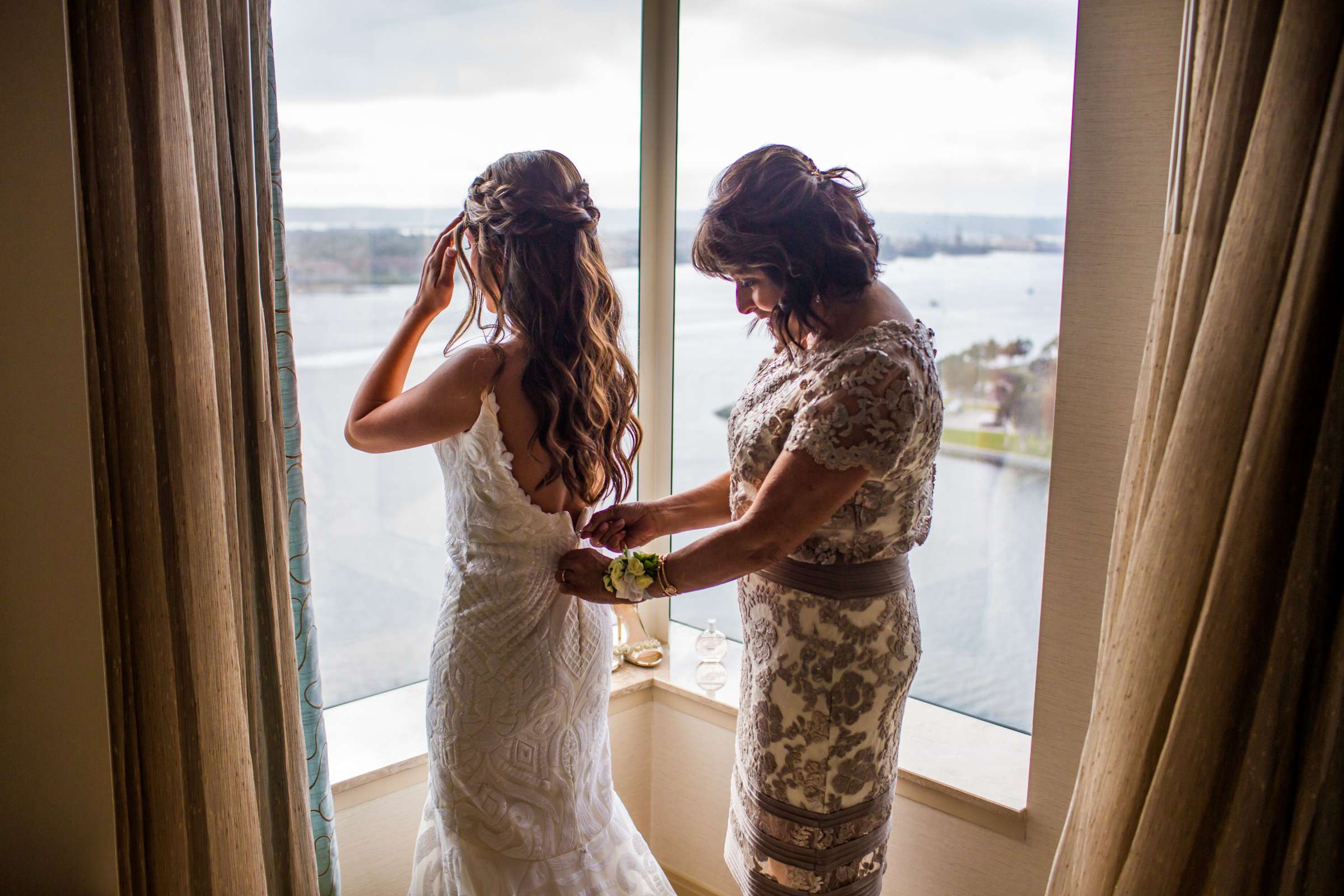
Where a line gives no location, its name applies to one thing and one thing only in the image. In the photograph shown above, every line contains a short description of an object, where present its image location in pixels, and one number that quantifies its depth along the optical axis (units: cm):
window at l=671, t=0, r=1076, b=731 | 209
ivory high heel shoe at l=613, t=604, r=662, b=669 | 280
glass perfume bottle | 261
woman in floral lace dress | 162
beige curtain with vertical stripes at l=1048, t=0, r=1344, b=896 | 138
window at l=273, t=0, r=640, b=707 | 214
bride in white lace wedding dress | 173
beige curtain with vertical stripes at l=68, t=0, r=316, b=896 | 136
